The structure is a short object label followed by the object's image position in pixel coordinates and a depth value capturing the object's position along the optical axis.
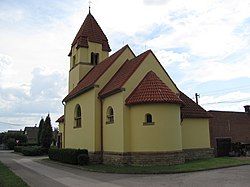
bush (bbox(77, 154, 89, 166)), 22.78
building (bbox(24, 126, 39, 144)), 93.53
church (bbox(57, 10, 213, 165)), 20.73
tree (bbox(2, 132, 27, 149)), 75.88
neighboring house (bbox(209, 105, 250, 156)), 30.30
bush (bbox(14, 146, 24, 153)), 51.43
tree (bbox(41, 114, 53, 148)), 43.69
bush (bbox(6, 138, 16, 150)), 75.38
